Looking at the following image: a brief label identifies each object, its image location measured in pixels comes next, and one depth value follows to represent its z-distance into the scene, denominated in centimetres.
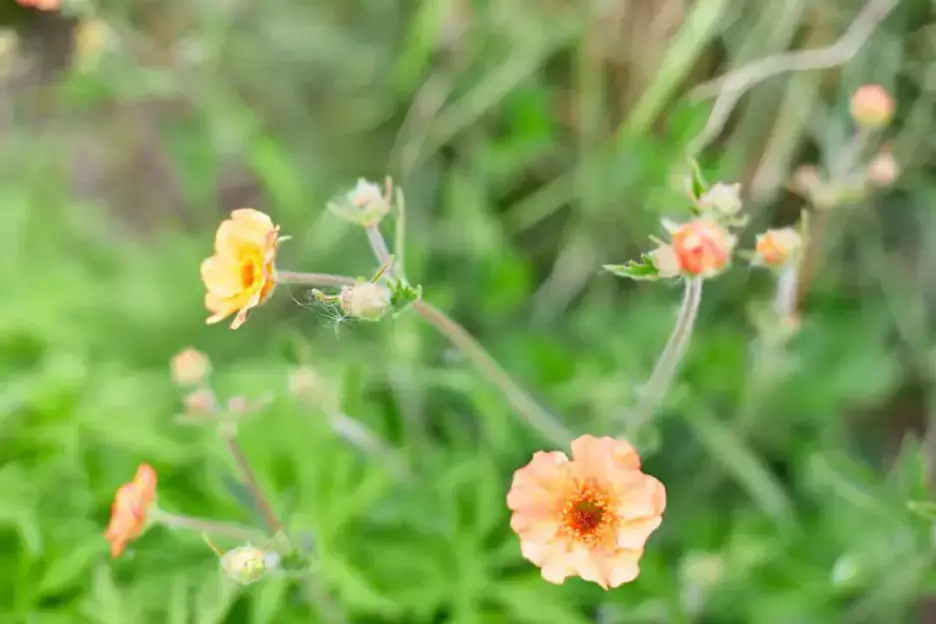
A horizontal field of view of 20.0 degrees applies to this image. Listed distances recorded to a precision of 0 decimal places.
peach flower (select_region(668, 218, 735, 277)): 62
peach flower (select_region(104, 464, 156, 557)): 65
